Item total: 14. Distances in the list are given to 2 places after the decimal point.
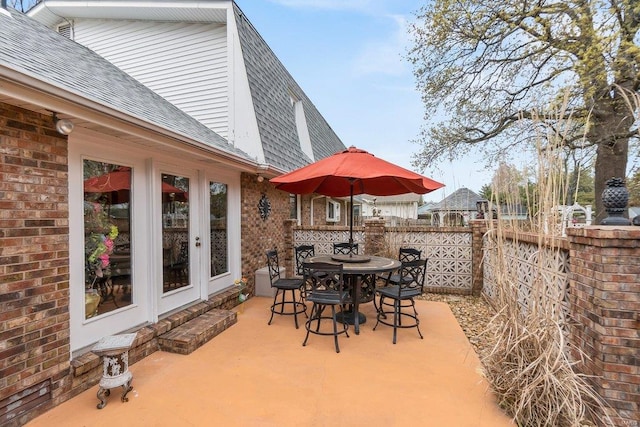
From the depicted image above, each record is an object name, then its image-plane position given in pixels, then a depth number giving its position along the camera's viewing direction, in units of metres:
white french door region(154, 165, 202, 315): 4.07
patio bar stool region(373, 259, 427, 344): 4.09
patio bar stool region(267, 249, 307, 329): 4.76
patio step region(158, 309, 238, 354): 3.63
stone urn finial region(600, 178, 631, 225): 2.63
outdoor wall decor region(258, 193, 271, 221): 6.66
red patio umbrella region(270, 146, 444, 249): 3.85
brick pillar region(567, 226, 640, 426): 2.24
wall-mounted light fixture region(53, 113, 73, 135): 2.64
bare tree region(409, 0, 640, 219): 5.42
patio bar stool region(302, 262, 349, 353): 3.81
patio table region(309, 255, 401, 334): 4.11
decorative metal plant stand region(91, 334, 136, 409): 2.63
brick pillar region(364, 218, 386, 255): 6.88
